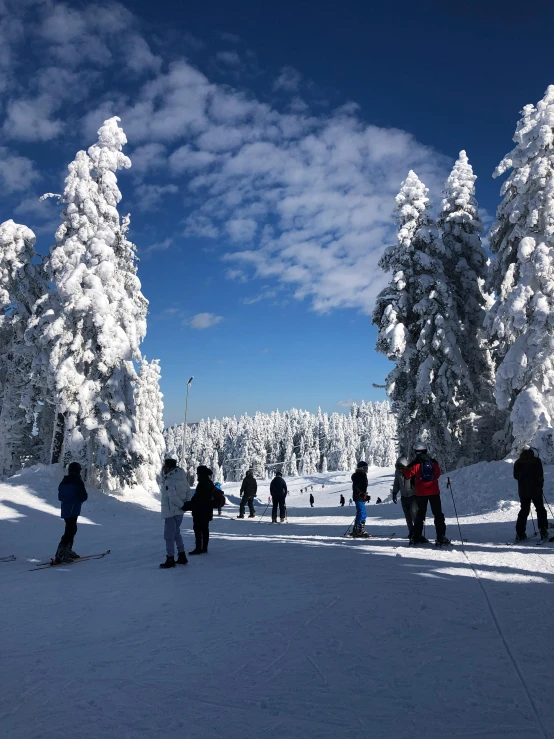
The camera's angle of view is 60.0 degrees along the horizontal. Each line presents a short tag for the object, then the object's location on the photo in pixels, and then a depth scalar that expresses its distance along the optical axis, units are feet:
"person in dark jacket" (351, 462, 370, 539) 38.77
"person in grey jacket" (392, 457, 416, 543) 34.30
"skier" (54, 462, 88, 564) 32.42
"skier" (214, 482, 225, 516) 52.29
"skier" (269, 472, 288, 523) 53.57
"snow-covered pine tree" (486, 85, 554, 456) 54.90
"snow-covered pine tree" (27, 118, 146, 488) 68.74
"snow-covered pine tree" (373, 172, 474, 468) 71.82
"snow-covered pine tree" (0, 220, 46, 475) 78.48
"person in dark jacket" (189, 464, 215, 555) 31.76
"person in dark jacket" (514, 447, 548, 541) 32.17
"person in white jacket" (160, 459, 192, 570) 29.30
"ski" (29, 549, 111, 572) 32.71
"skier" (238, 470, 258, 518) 60.14
